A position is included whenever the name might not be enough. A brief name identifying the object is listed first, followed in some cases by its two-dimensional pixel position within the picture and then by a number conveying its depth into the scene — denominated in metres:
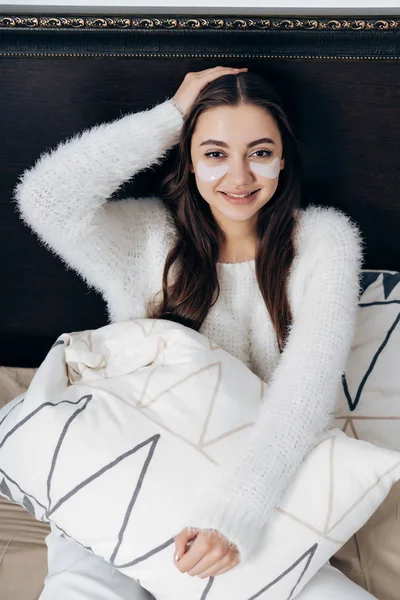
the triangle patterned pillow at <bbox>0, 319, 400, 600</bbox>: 0.90
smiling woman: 0.95
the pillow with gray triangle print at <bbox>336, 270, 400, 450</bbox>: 1.16
